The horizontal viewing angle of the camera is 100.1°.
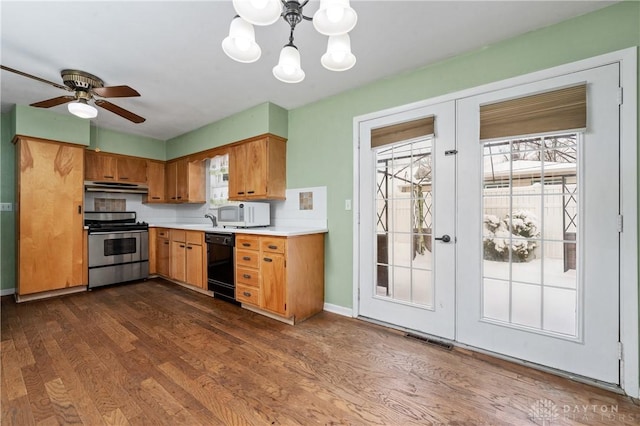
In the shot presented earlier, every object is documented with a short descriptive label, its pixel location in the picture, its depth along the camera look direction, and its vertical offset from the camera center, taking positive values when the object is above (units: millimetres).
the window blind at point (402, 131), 2412 +769
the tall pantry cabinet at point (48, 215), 3340 -39
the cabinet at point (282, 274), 2707 -671
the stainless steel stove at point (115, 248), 3877 -558
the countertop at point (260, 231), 2705 -213
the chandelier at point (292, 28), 1171 +894
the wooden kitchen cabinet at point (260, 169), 3318 +552
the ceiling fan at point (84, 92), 2447 +1113
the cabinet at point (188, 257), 3656 -655
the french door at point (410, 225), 2352 -128
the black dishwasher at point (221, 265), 3248 -677
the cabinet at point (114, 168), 4134 +725
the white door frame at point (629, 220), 1663 -53
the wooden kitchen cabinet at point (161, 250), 4262 -629
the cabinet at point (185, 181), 4566 +538
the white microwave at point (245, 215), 3295 -40
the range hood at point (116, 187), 4112 +409
